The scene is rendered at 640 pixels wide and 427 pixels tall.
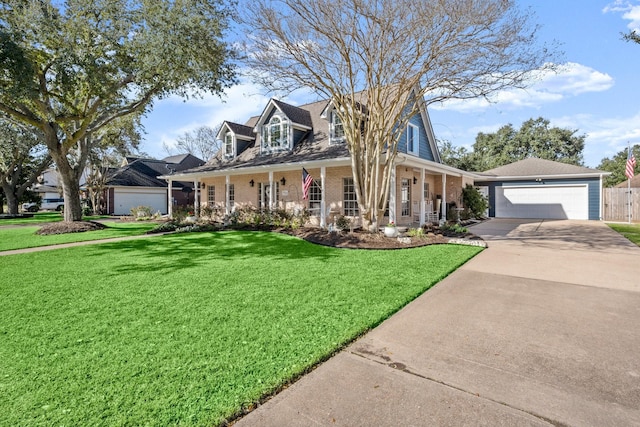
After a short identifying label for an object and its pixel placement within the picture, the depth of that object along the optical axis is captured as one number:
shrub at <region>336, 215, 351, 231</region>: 12.50
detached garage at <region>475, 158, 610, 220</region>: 19.02
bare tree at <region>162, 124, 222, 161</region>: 42.78
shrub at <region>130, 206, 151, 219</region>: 21.28
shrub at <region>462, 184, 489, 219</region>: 17.97
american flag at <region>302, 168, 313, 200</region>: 12.02
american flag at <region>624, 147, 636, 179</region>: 17.23
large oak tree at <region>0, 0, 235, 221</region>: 10.91
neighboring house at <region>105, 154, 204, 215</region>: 29.27
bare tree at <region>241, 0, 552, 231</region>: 8.77
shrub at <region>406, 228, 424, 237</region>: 10.55
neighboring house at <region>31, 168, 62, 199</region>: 41.56
